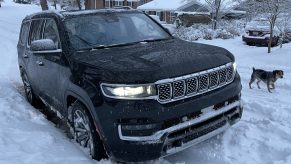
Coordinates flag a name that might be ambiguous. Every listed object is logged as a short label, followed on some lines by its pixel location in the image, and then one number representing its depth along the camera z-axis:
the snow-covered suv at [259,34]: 11.01
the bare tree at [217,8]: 19.78
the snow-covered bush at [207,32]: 14.23
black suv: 2.52
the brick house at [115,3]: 34.99
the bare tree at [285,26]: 10.51
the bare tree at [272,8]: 9.33
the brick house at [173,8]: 25.53
